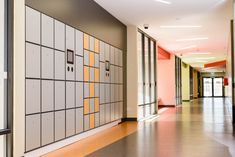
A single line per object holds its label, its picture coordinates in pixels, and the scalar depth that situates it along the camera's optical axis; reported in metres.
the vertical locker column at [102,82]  6.88
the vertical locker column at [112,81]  7.56
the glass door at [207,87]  33.90
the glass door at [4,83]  3.63
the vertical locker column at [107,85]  7.20
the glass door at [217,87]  33.66
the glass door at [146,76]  9.57
